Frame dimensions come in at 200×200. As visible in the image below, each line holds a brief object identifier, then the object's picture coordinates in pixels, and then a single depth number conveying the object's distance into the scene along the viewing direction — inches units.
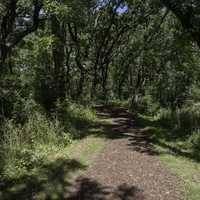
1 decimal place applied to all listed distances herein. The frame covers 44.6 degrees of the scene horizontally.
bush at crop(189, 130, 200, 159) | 268.0
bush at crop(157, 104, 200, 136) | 339.4
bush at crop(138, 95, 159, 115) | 638.9
